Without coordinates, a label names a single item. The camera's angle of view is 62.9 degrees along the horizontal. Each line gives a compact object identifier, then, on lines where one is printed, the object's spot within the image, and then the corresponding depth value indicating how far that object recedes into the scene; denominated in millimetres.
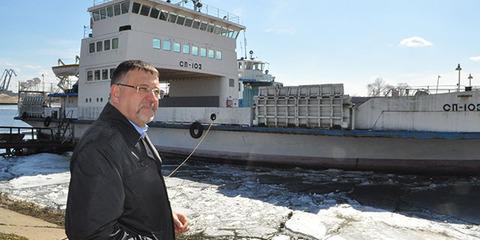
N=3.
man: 1615
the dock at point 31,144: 17812
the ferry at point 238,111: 11133
